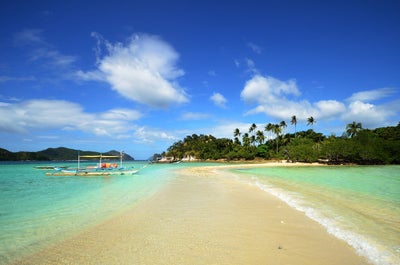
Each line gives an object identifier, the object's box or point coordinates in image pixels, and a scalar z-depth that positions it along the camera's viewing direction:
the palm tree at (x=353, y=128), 89.69
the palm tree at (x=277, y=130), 105.50
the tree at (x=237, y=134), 132.68
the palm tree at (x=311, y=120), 105.62
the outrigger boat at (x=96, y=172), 36.40
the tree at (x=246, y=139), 121.56
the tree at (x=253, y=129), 120.62
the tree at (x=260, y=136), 117.92
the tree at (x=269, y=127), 109.79
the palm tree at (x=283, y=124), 107.19
